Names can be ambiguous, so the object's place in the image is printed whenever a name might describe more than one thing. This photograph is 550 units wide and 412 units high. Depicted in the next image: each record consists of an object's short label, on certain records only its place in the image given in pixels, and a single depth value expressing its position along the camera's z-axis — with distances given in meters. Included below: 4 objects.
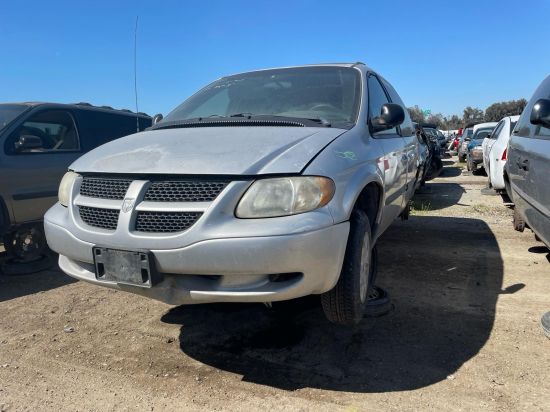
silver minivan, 2.18
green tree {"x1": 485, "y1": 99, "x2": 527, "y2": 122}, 67.44
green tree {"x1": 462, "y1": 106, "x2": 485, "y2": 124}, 85.44
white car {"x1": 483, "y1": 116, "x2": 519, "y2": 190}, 7.56
